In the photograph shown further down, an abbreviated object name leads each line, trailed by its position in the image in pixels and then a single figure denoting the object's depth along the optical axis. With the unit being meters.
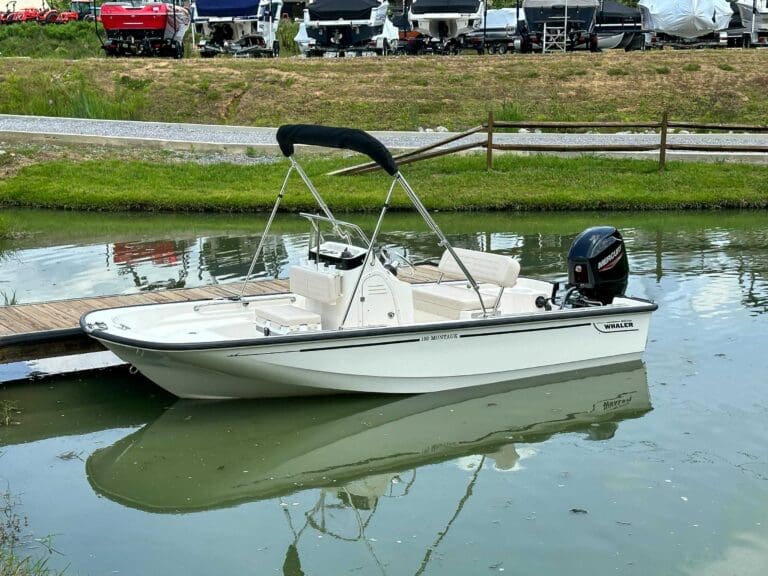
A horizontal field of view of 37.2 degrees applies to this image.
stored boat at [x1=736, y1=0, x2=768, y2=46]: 39.56
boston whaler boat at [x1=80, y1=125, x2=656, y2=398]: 9.95
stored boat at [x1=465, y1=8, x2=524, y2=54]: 40.31
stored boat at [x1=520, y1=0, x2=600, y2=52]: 37.66
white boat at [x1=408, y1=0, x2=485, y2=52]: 39.06
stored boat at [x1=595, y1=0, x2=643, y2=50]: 40.81
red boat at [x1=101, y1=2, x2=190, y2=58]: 36.31
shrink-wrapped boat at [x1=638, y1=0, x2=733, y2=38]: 40.88
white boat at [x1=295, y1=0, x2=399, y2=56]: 37.91
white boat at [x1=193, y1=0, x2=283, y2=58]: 38.25
